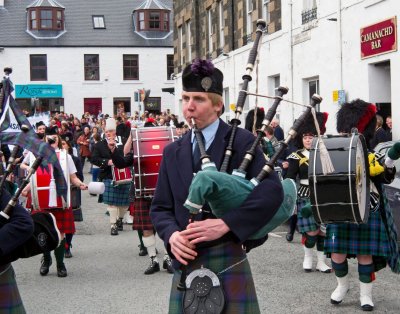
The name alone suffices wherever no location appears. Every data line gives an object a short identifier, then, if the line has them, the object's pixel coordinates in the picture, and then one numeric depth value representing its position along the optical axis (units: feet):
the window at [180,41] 100.89
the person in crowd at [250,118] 30.50
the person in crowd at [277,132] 50.47
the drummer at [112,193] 37.45
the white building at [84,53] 148.25
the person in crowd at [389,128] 43.14
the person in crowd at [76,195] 29.30
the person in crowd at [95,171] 61.43
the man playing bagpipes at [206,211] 10.39
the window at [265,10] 64.79
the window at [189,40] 94.48
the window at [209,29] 85.25
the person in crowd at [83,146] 83.35
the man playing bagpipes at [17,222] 11.75
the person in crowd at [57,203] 26.40
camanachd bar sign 43.73
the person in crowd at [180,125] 52.60
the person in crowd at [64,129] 61.38
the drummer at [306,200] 25.61
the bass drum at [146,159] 26.76
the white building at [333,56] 44.78
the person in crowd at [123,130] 46.84
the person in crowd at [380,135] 40.68
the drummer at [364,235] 19.33
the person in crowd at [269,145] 35.45
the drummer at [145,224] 26.73
